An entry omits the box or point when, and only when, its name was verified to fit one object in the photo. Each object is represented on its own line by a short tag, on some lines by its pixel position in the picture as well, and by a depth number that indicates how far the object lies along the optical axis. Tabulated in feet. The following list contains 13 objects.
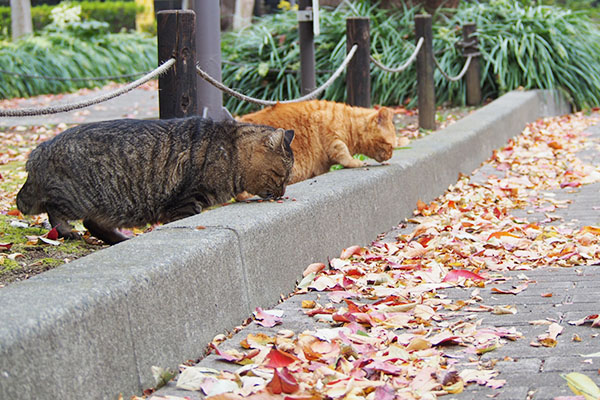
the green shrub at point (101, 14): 79.25
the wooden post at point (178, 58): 15.06
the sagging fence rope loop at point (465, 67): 34.96
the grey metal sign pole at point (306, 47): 25.38
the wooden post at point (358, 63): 23.31
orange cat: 19.95
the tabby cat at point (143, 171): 14.34
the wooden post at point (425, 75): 29.68
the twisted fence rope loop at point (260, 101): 15.71
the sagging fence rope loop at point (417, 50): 27.31
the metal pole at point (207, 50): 18.49
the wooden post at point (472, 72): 38.99
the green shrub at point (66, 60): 49.18
